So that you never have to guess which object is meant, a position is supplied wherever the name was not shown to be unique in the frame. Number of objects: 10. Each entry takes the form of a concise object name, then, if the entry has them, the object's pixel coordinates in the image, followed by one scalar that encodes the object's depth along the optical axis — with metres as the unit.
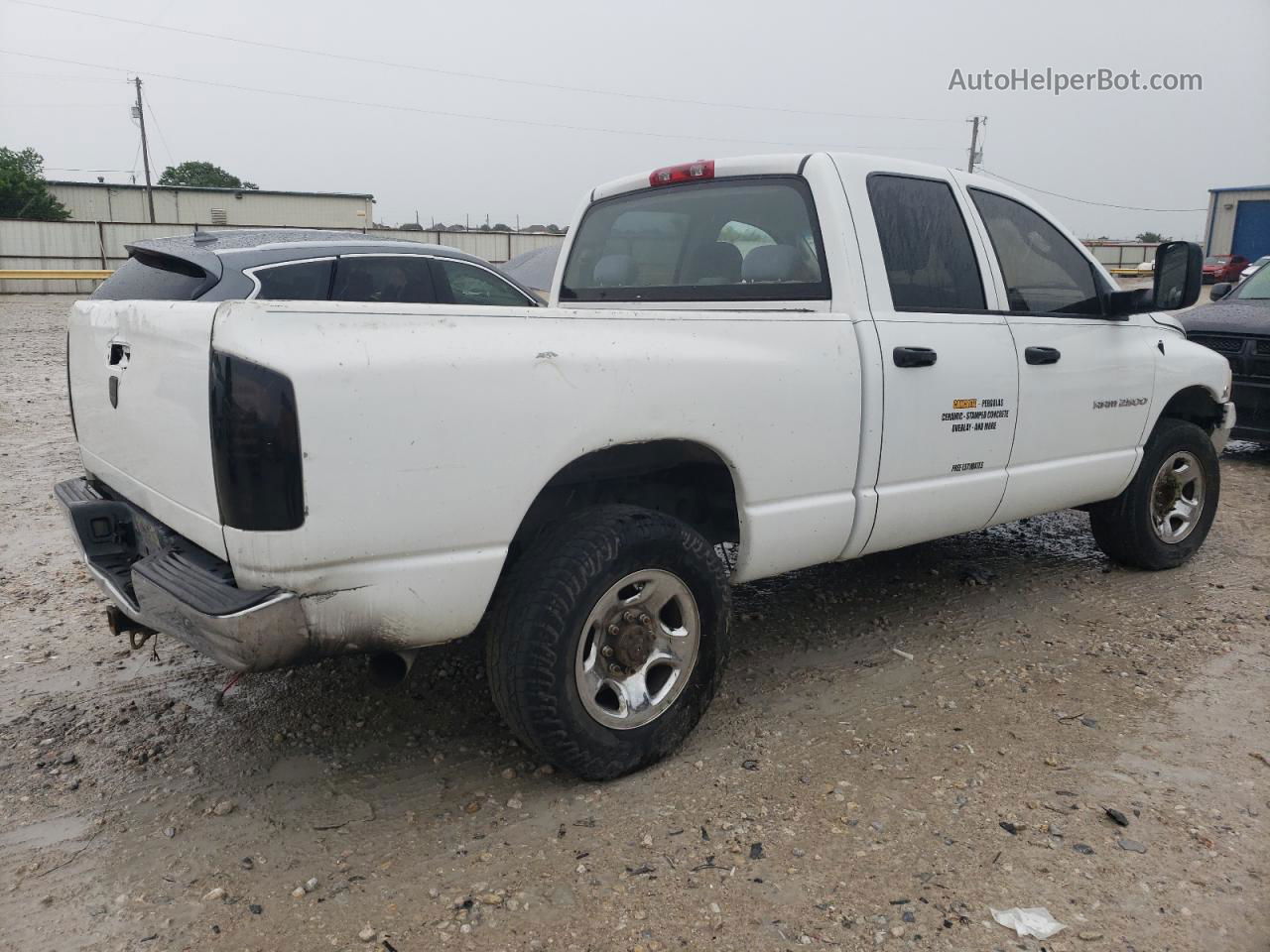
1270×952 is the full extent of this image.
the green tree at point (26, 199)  44.78
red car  28.02
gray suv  6.33
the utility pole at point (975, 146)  50.03
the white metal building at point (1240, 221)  31.86
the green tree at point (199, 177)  70.22
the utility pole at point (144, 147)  43.65
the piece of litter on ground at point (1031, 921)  2.34
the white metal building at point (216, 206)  40.81
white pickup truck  2.31
